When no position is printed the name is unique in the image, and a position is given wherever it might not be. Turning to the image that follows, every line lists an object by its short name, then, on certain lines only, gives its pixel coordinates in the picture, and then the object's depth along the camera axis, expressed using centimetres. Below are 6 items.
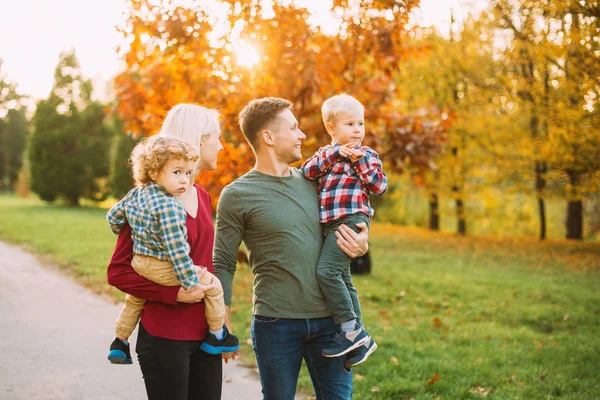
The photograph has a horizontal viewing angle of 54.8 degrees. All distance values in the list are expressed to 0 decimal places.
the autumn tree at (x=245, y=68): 714
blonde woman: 245
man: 273
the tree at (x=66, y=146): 3073
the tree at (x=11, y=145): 5547
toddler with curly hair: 236
